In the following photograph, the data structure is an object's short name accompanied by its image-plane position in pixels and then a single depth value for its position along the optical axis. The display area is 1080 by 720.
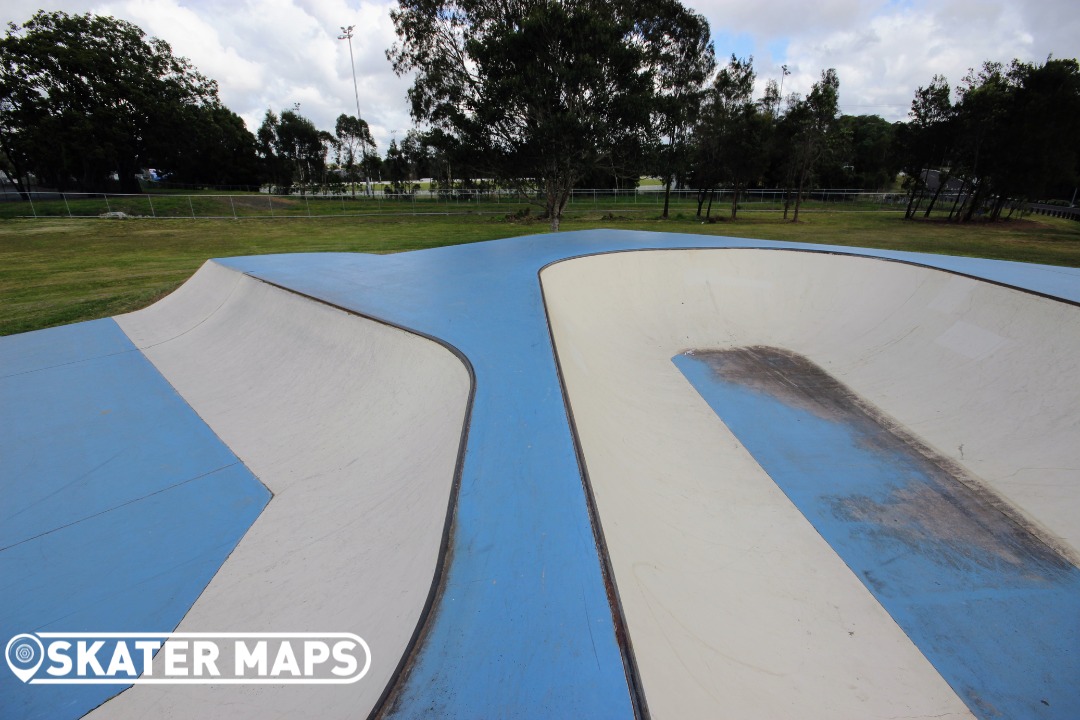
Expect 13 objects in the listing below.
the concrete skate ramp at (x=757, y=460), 2.58
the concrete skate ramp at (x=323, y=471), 2.34
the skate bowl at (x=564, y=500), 2.25
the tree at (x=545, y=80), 15.27
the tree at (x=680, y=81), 18.06
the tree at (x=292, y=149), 48.00
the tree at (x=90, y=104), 28.70
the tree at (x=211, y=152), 38.53
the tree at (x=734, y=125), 21.84
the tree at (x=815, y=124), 20.08
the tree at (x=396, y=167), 45.12
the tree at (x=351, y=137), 50.34
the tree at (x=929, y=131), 22.30
